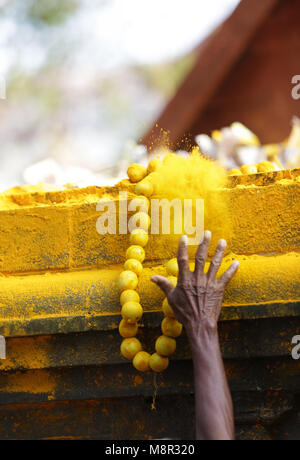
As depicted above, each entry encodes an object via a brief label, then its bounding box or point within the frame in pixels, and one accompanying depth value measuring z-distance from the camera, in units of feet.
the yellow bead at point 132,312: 10.74
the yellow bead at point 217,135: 19.23
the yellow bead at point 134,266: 10.96
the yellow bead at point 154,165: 11.39
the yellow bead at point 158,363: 10.73
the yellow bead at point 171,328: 10.77
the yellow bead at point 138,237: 11.06
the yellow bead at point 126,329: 10.80
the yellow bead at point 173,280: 10.84
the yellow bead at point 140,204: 11.17
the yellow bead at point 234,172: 11.35
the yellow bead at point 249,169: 11.41
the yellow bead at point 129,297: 10.82
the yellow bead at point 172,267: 10.93
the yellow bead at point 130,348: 10.77
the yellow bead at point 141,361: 10.74
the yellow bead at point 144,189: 11.21
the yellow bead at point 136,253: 11.02
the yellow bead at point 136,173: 11.47
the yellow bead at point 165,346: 10.73
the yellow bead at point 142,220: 11.10
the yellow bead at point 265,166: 11.57
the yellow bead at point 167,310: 10.77
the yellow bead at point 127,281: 10.87
